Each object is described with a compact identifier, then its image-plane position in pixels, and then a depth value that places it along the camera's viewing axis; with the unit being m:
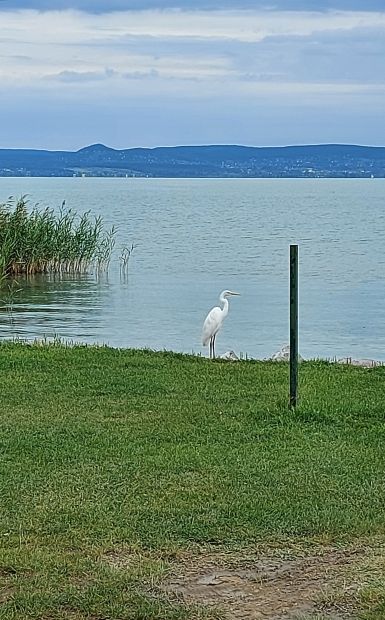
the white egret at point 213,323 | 15.69
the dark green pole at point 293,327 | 8.45
